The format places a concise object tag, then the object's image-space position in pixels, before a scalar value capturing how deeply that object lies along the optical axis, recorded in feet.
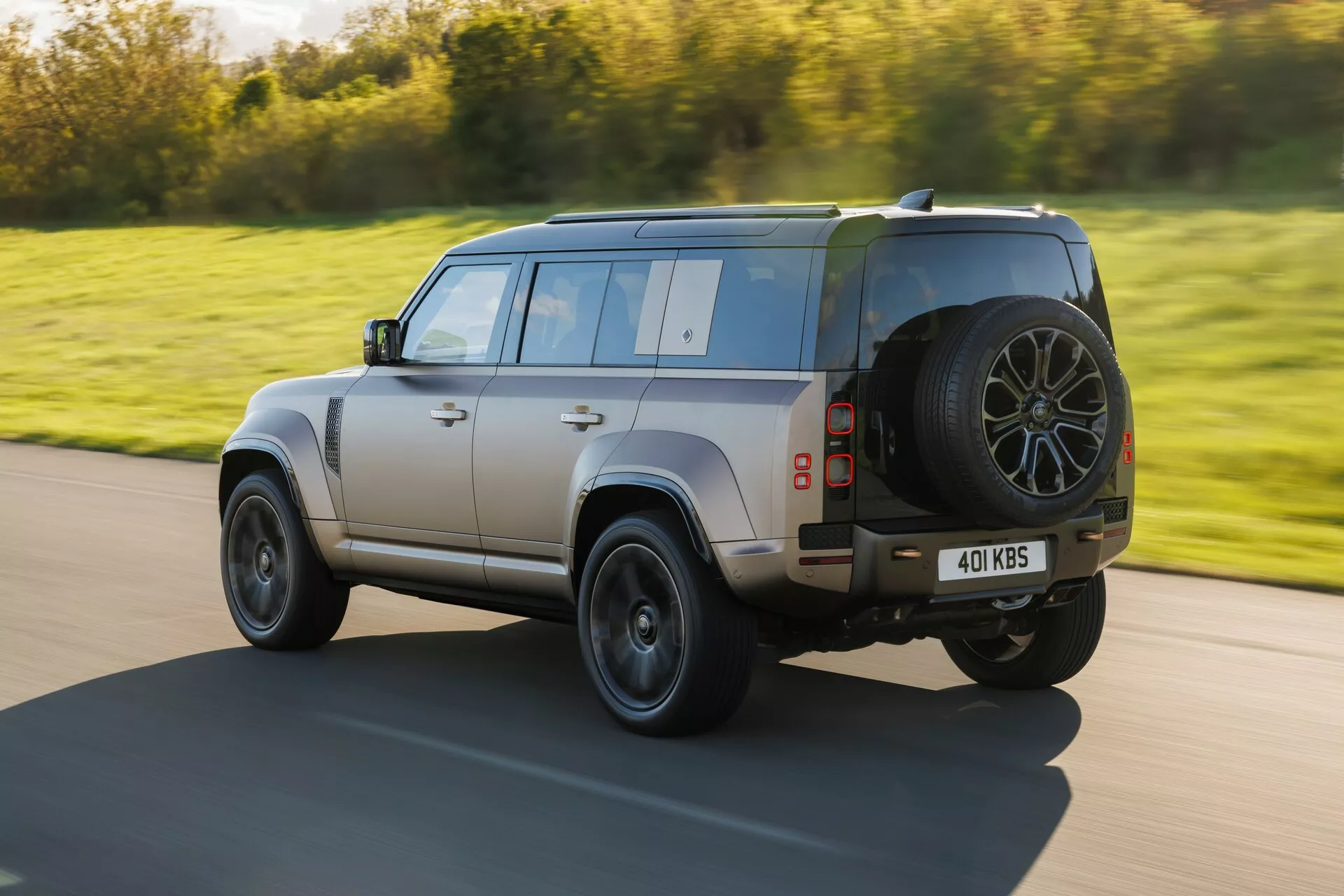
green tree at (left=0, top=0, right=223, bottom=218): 174.09
